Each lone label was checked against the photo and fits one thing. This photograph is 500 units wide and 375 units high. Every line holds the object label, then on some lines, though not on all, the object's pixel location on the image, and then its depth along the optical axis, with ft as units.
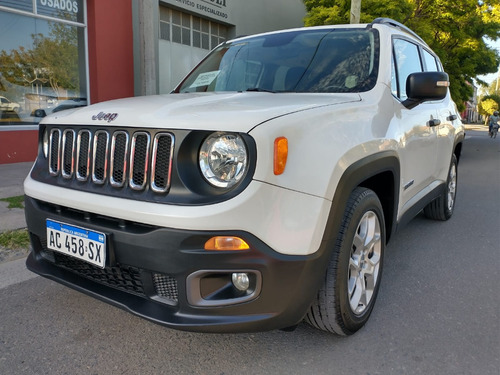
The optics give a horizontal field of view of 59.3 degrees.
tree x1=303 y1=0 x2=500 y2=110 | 38.52
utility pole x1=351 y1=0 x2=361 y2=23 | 31.09
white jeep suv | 6.01
